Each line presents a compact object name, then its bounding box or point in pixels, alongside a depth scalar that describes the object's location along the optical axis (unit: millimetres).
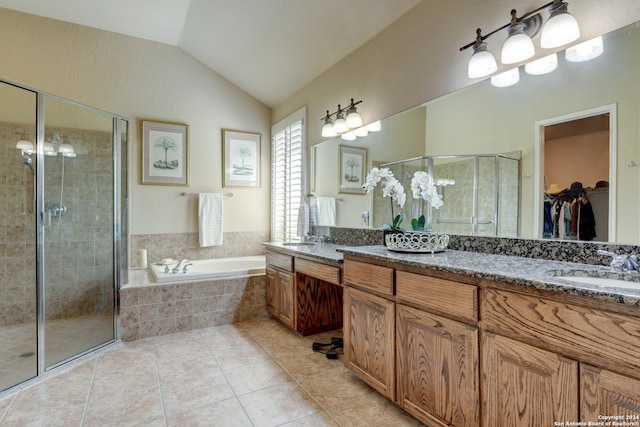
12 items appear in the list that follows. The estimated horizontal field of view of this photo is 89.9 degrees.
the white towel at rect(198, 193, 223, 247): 3777
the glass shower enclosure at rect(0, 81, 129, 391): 2318
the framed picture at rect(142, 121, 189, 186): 3568
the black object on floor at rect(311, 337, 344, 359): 2402
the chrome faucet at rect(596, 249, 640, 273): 1164
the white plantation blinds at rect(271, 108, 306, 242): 3609
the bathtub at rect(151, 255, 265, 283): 2997
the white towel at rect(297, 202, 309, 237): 3242
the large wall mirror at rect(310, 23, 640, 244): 1281
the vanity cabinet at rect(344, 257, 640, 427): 906
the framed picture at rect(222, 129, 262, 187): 4012
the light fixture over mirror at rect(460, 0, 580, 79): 1359
